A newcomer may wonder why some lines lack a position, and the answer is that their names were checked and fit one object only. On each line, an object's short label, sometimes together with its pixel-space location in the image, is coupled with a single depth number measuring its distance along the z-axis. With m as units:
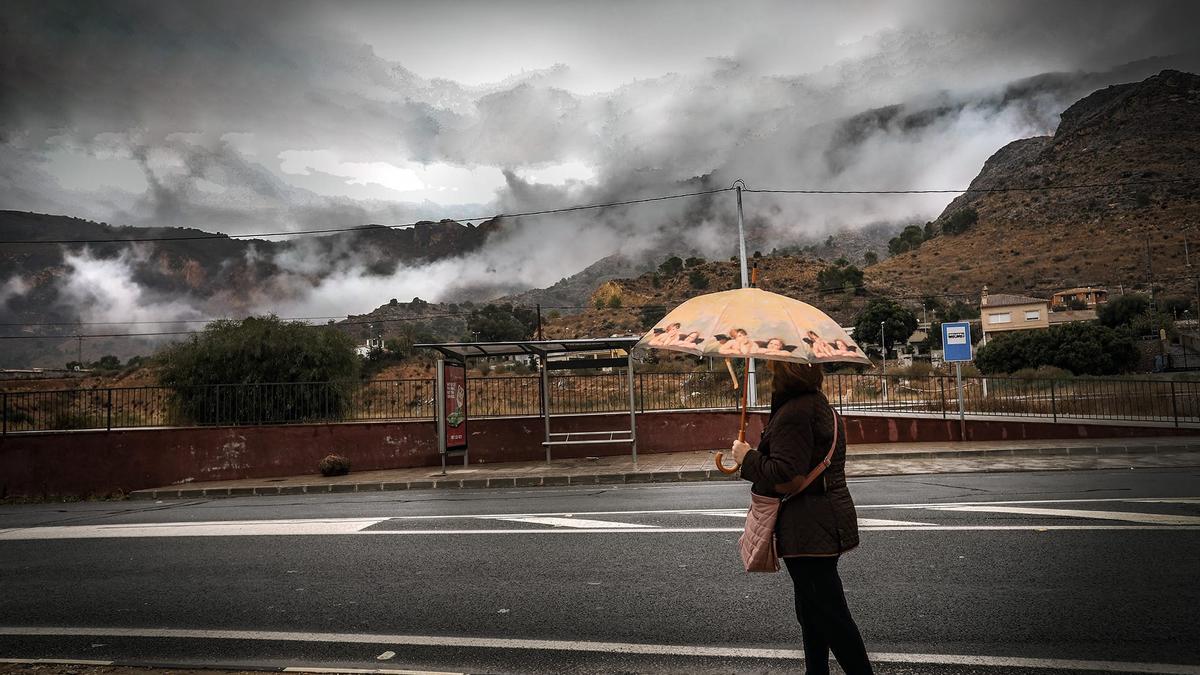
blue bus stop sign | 17.20
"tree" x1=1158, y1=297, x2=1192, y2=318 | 61.44
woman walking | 3.29
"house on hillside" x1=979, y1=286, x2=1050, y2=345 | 68.88
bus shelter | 15.22
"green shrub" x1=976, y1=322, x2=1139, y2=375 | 48.90
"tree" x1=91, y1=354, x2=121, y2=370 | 78.35
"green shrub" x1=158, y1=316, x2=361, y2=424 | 26.53
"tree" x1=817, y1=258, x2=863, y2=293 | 83.88
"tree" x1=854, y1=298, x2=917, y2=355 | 72.50
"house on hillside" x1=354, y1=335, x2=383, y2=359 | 65.61
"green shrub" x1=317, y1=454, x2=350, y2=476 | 16.48
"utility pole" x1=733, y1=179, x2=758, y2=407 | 22.98
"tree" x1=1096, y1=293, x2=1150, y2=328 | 58.69
